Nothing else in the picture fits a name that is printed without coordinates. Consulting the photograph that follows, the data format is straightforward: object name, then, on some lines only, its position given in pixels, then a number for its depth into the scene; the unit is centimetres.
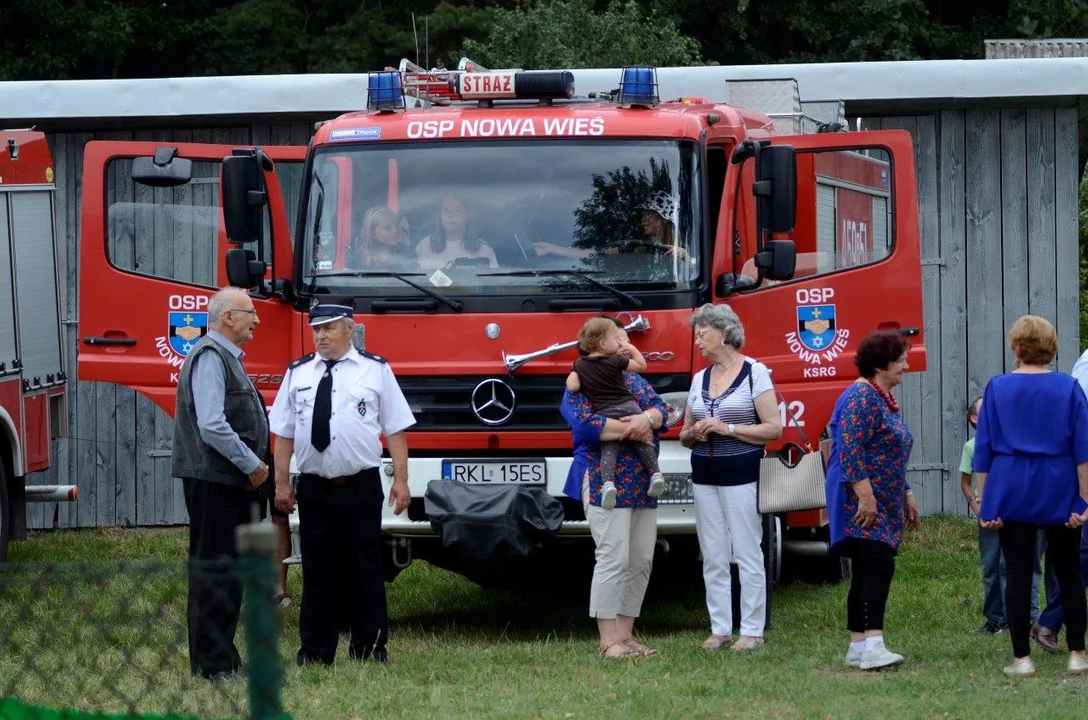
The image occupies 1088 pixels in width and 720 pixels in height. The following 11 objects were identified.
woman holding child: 1566
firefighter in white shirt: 1501
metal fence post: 687
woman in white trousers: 1578
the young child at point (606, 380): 1567
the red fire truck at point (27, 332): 2141
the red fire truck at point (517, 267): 1661
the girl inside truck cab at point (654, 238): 1677
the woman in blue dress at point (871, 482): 1451
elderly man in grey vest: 1458
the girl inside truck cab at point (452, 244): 1684
